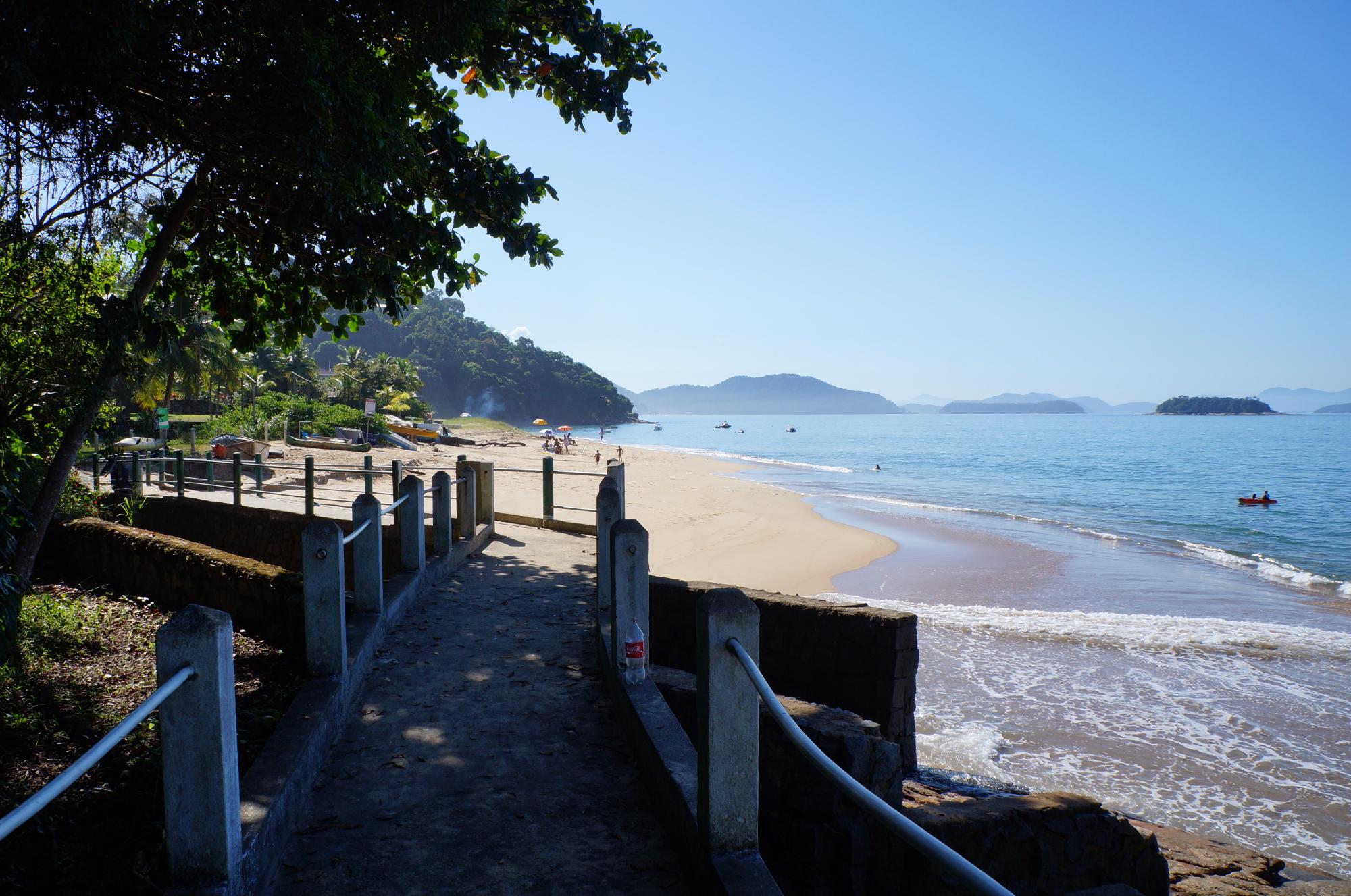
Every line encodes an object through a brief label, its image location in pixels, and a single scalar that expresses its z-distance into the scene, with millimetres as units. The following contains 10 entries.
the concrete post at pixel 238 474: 13959
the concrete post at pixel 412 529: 8172
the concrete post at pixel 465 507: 11352
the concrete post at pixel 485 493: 12367
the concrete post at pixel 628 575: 5172
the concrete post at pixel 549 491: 14012
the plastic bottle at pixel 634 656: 5172
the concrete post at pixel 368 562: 6301
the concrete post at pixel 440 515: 9586
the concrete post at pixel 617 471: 10562
